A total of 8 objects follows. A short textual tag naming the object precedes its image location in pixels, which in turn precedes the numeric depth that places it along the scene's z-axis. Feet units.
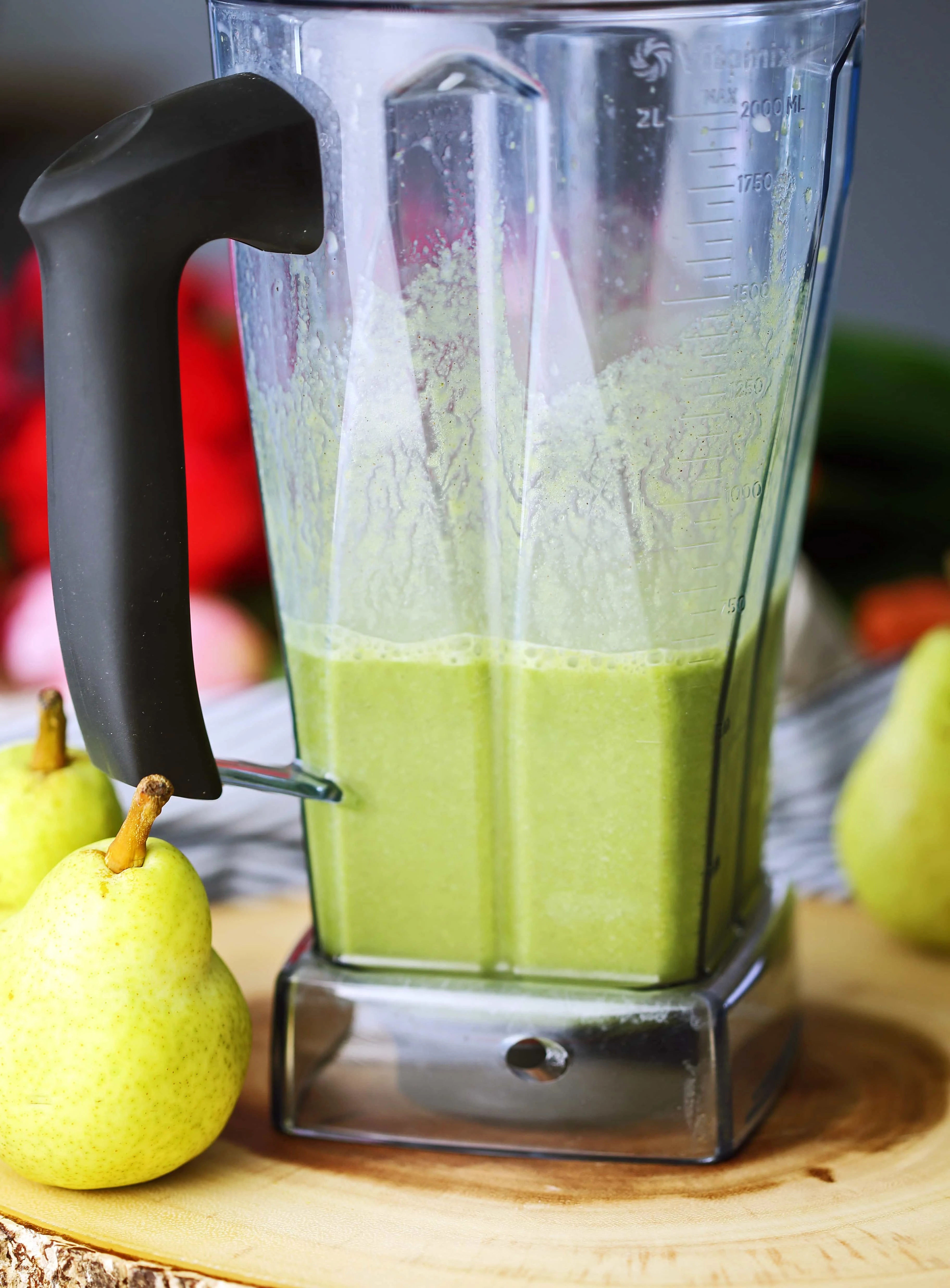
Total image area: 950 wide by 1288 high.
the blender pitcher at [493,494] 1.69
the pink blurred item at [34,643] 3.68
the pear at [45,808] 2.04
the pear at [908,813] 2.58
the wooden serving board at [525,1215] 1.76
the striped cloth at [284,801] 2.89
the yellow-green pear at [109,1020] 1.76
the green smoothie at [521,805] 1.93
